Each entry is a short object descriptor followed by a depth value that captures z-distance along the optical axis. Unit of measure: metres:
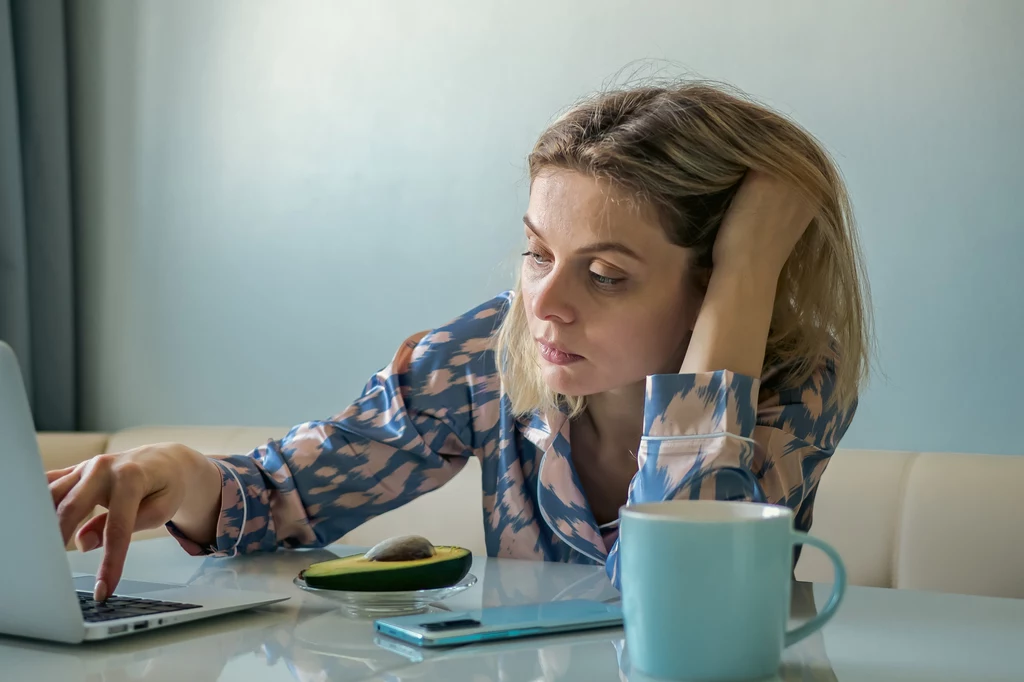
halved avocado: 0.77
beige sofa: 1.40
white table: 0.60
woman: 0.89
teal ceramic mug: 0.55
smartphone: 0.66
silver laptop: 0.59
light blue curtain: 2.43
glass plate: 0.76
